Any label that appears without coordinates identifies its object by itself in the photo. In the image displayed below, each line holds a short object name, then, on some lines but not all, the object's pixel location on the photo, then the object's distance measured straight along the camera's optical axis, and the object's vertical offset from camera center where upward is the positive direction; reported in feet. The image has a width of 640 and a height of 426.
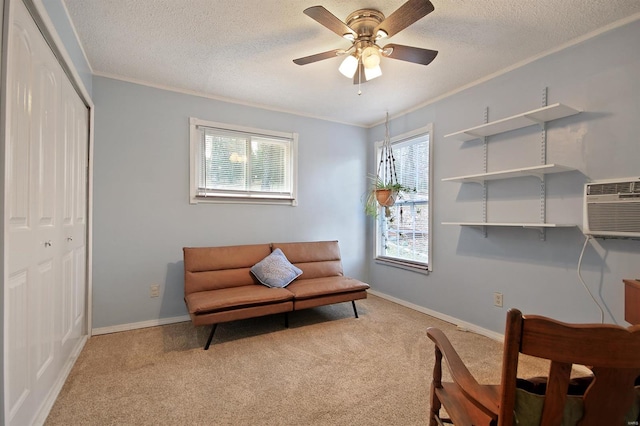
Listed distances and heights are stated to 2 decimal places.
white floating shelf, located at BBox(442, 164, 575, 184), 7.42 +1.10
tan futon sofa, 8.63 -2.53
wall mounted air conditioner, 6.22 +0.12
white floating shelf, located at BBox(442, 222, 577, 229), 7.42 -0.31
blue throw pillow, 10.27 -2.09
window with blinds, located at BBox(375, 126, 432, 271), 11.91 +0.02
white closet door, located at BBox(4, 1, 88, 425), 4.37 -0.21
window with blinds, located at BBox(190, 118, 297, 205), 11.06 +1.86
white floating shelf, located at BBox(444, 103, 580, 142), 7.36 +2.51
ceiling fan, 5.82 +3.70
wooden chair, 2.48 -1.24
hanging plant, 11.62 +1.25
